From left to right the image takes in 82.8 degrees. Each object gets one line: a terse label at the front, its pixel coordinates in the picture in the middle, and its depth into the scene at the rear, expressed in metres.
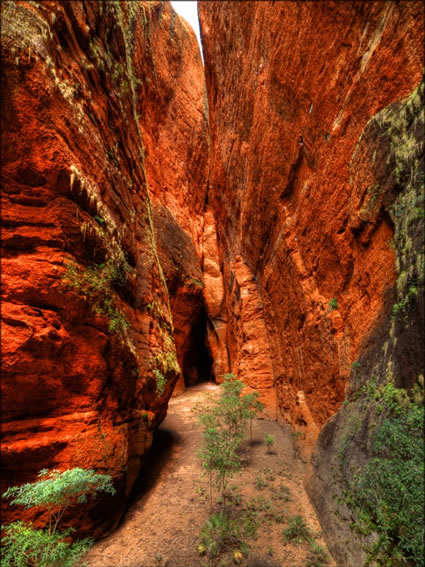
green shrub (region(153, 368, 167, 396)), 7.64
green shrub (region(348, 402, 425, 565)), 2.60
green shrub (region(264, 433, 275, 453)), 9.33
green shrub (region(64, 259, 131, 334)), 5.16
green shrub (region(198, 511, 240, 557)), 5.09
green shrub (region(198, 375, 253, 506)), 6.51
